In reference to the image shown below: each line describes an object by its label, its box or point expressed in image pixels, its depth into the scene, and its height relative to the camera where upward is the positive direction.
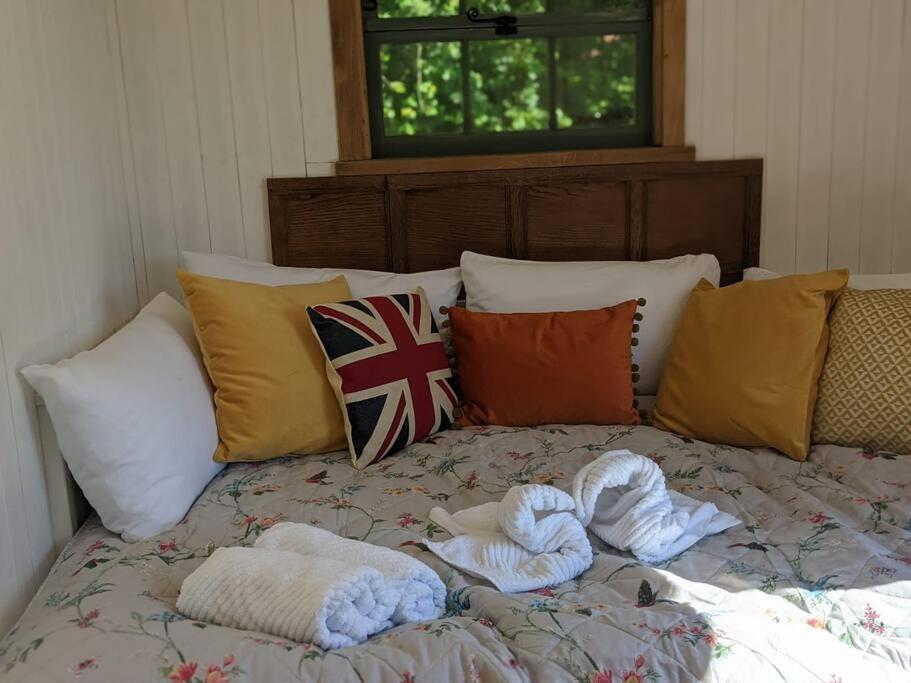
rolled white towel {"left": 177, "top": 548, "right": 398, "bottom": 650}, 1.50 -0.71
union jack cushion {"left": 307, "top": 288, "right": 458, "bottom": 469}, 2.36 -0.58
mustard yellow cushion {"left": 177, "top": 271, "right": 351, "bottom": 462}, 2.31 -0.56
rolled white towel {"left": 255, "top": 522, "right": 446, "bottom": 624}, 1.59 -0.71
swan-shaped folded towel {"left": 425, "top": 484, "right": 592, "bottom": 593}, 1.73 -0.76
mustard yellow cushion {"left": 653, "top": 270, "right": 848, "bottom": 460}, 2.31 -0.59
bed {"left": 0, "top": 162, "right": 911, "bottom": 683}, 1.44 -0.77
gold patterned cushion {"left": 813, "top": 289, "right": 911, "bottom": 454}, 2.27 -0.61
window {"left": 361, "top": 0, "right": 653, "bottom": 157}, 3.01 +0.16
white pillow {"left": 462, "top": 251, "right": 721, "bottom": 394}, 2.68 -0.45
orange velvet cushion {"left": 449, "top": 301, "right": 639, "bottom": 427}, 2.52 -0.62
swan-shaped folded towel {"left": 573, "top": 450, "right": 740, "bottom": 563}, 1.81 -0.73
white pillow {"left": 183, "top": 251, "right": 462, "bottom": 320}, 2.72 -0.40
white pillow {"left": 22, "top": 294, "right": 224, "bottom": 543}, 1.91 -0.58
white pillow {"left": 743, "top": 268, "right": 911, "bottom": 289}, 2.53 -0.43
